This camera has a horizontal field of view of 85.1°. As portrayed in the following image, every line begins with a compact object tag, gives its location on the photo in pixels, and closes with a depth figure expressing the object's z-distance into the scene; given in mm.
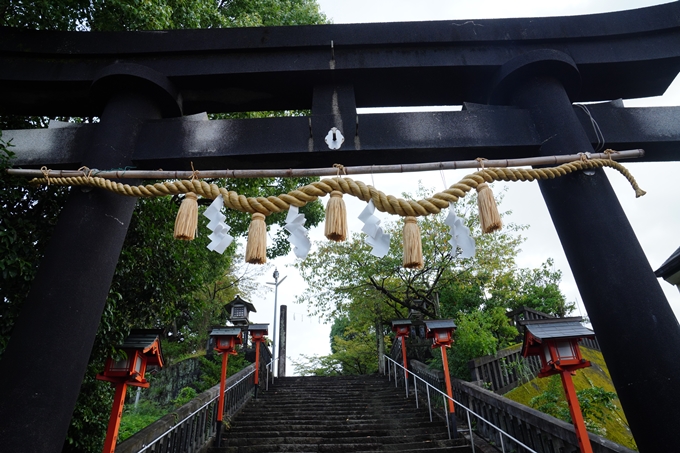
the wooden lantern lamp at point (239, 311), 12891
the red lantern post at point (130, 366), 3672
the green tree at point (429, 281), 12508
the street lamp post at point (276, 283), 17050
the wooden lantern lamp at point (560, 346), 4320
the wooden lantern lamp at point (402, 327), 10578
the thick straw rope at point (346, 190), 2332
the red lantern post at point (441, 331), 7438
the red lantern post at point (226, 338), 7867
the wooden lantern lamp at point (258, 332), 10625
